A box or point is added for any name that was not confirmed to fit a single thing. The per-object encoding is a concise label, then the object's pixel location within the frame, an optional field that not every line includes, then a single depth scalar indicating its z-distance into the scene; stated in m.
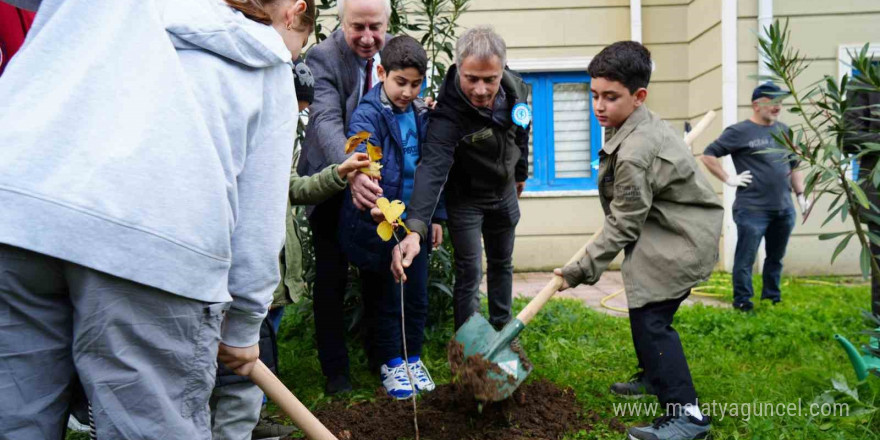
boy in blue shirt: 3.19
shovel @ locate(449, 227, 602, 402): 2.85
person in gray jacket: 3.27
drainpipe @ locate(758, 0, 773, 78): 6.77
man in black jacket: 3.23
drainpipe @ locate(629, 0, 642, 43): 7.50
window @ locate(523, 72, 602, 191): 7.84
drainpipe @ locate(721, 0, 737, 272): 6.83
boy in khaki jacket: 2.79
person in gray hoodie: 1.35
